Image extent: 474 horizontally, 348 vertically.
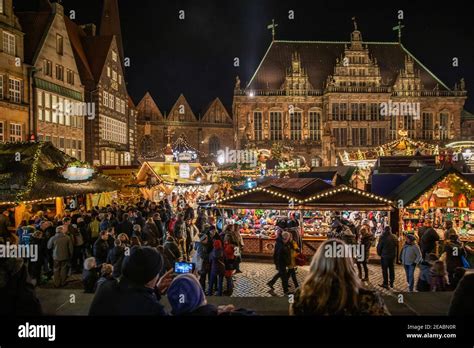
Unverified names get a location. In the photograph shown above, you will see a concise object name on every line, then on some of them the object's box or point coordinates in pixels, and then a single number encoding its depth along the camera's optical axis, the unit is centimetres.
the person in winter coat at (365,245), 990
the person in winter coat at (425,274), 712
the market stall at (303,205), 1312
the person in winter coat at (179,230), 1179
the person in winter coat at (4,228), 1120
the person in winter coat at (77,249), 1027
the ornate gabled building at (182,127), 4491
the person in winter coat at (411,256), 871
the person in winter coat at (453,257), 760
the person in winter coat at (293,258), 866
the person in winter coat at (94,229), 1155
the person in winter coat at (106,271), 557
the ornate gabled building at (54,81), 2362
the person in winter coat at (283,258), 854
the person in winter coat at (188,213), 1476
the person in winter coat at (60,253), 913
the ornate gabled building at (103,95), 2942
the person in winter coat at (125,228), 1132
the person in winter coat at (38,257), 922
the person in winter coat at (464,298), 297
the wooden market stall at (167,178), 2273
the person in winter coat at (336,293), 277
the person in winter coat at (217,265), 852
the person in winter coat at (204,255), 880
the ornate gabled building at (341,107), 4212
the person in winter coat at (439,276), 674
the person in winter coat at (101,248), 872
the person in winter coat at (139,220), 1229
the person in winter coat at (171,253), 768
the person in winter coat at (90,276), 697
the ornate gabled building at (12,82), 2109
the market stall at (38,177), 1380
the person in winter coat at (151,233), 1019
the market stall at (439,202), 1297
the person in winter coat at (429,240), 1005
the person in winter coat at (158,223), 1248
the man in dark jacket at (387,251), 925
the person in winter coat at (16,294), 340
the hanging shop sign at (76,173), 1591
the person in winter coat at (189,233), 1224
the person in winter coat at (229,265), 876
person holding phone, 289
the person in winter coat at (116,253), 759
